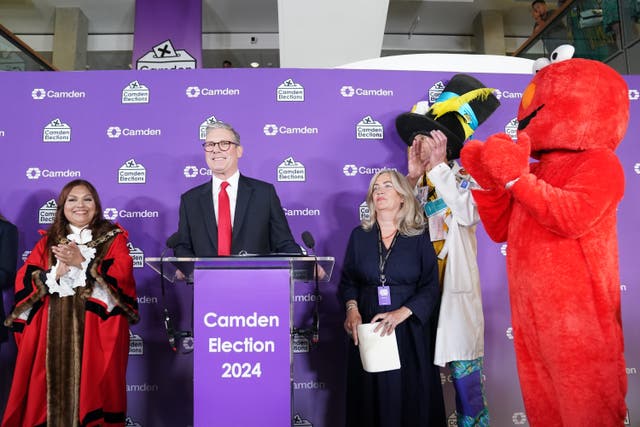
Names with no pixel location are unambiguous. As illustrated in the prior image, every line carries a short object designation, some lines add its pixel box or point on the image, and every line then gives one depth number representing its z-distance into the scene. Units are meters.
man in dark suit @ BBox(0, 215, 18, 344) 3.36
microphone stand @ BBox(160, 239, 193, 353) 2.38
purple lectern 2.05
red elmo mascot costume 1.93
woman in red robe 2.97
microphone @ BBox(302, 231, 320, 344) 2.29
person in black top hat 2.88
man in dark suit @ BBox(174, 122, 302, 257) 3.14
